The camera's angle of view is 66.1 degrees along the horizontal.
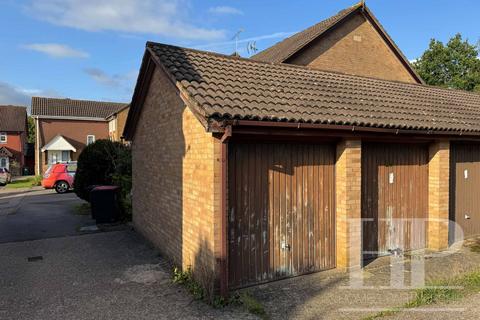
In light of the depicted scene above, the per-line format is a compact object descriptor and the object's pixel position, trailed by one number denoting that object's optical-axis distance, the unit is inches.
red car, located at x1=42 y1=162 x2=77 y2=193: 808.3
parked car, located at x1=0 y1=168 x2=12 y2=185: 1098.0
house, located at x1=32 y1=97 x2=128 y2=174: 1444.4
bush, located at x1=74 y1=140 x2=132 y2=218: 510.9
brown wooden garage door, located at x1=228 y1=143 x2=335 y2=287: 224.4
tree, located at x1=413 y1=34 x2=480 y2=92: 1289.4
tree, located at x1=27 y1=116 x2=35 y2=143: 2574.6
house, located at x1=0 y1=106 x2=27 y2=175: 1614.2
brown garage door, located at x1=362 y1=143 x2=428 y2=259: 279.7
